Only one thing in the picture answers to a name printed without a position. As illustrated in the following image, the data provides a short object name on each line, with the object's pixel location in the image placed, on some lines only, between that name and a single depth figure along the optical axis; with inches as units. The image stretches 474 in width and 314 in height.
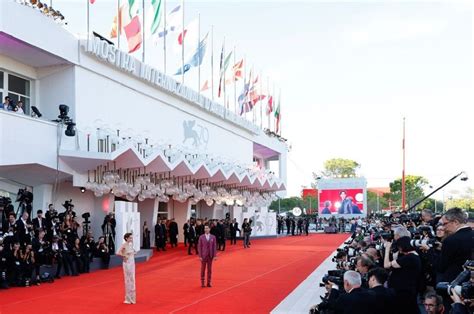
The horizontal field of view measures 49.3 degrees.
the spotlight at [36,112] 706.8
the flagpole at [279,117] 1772.8
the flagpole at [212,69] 1246.6
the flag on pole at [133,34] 872.3
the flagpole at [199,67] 1108.6
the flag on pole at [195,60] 1088.2
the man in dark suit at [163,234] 971.8
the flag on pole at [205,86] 1180.5
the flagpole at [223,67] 1253.8
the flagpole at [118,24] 869.8
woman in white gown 425.1
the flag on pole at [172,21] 1032.2
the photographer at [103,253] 692.7
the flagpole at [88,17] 792.1
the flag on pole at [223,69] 1245.7
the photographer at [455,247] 203.9
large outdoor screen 1975.9
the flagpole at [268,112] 1657.2
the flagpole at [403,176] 1283.5
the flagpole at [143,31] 945.5
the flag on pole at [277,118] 1765.4
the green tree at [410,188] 3206.2
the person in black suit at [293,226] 1639.0
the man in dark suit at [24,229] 544.7
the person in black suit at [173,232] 1040.2
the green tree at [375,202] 3355.3
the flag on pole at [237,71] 1353.3
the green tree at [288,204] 3452.0
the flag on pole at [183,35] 1077.8
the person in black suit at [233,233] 1231.5
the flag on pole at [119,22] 866.1
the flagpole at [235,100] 1422.2
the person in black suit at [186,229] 977.1
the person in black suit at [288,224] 1674.1
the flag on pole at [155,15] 956.0
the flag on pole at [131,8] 861.2
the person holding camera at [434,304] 182.1
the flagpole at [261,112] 1560.0
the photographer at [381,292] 179.9
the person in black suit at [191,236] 919.5
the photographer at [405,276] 200.1
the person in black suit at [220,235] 973.8
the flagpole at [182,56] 1081.7
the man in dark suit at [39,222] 601.1
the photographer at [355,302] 172.2
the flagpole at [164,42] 1018.0
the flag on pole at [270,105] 1658.5
